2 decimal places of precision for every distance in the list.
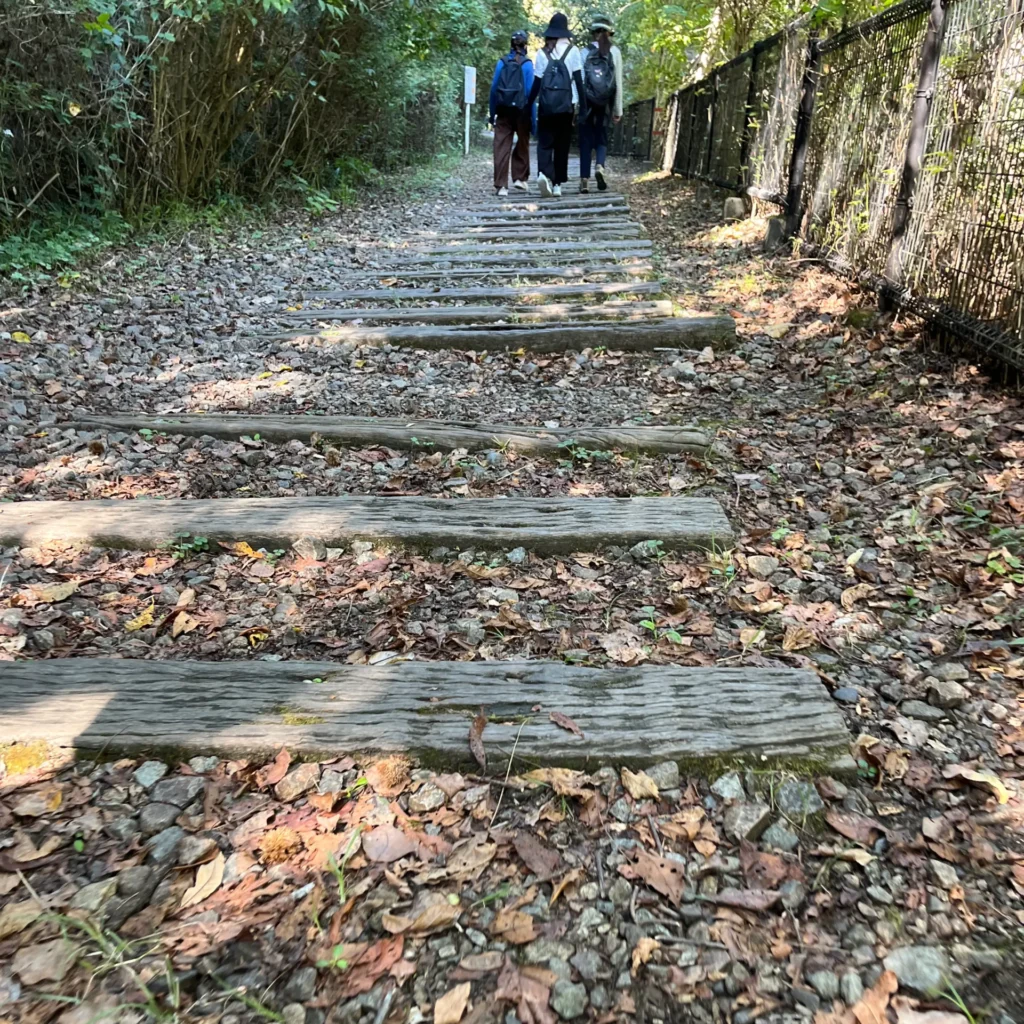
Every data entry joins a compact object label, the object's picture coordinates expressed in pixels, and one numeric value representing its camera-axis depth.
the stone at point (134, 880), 1.46
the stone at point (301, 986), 1.31
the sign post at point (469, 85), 17.12
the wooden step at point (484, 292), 5.79
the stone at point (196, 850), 1.54
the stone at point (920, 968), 1.31
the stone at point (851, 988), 1.30
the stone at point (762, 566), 2.55
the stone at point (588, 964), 1.35
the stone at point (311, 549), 2.68
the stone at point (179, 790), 1.66
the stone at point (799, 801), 1.64
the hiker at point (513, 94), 9.95
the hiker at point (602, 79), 9.61
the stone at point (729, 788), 1.68
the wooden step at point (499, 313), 5.23
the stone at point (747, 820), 1.60
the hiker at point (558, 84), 9.62
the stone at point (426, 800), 1.67
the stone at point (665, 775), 1.71
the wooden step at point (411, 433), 3.44
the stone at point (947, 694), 1.96
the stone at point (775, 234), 6.41
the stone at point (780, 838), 1.58
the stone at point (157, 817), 1.60
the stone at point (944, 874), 1.50
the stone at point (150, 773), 1.70
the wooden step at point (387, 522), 2.68
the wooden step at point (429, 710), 1.75
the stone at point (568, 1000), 1.30
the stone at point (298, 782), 1.69
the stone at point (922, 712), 1.92
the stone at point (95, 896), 1.42
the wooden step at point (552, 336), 4.74
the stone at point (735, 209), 7.88
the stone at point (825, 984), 1.31
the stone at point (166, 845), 1.54
